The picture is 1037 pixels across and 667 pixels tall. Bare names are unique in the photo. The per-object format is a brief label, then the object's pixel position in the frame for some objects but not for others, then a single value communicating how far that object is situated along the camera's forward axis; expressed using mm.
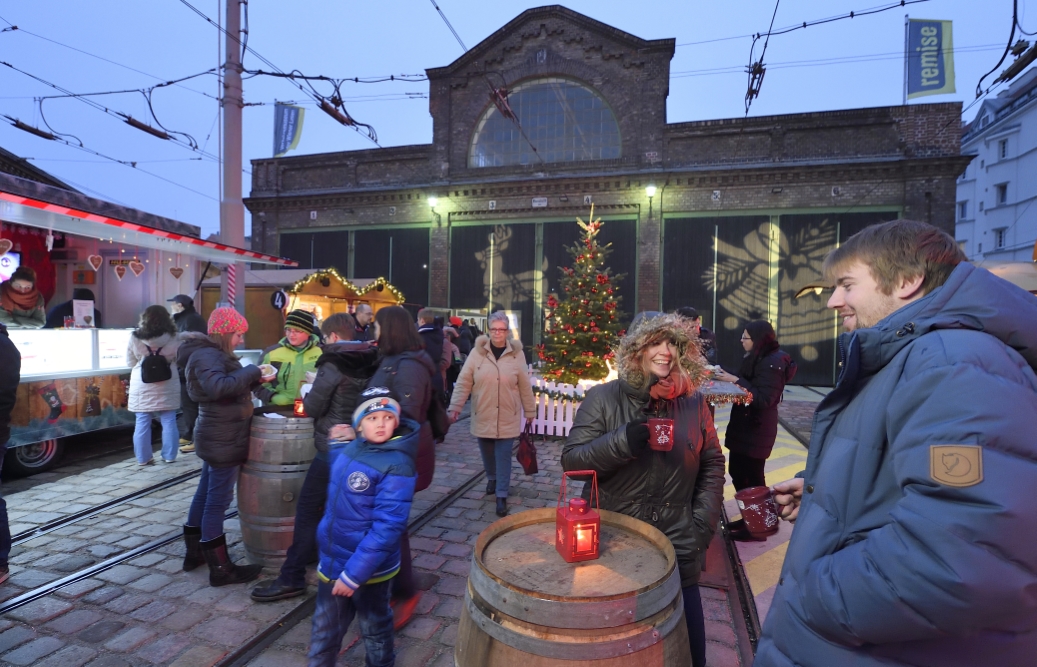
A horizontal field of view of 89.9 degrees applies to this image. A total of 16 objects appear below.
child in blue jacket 2559
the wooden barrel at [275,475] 3766
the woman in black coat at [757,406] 4496
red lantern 1916
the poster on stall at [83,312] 8242
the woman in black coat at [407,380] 3414
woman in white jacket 6387
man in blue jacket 967
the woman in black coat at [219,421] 3650
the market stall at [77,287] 6094
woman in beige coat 5391
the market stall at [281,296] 13195
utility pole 9312
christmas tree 8719
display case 6004
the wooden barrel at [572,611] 1591
